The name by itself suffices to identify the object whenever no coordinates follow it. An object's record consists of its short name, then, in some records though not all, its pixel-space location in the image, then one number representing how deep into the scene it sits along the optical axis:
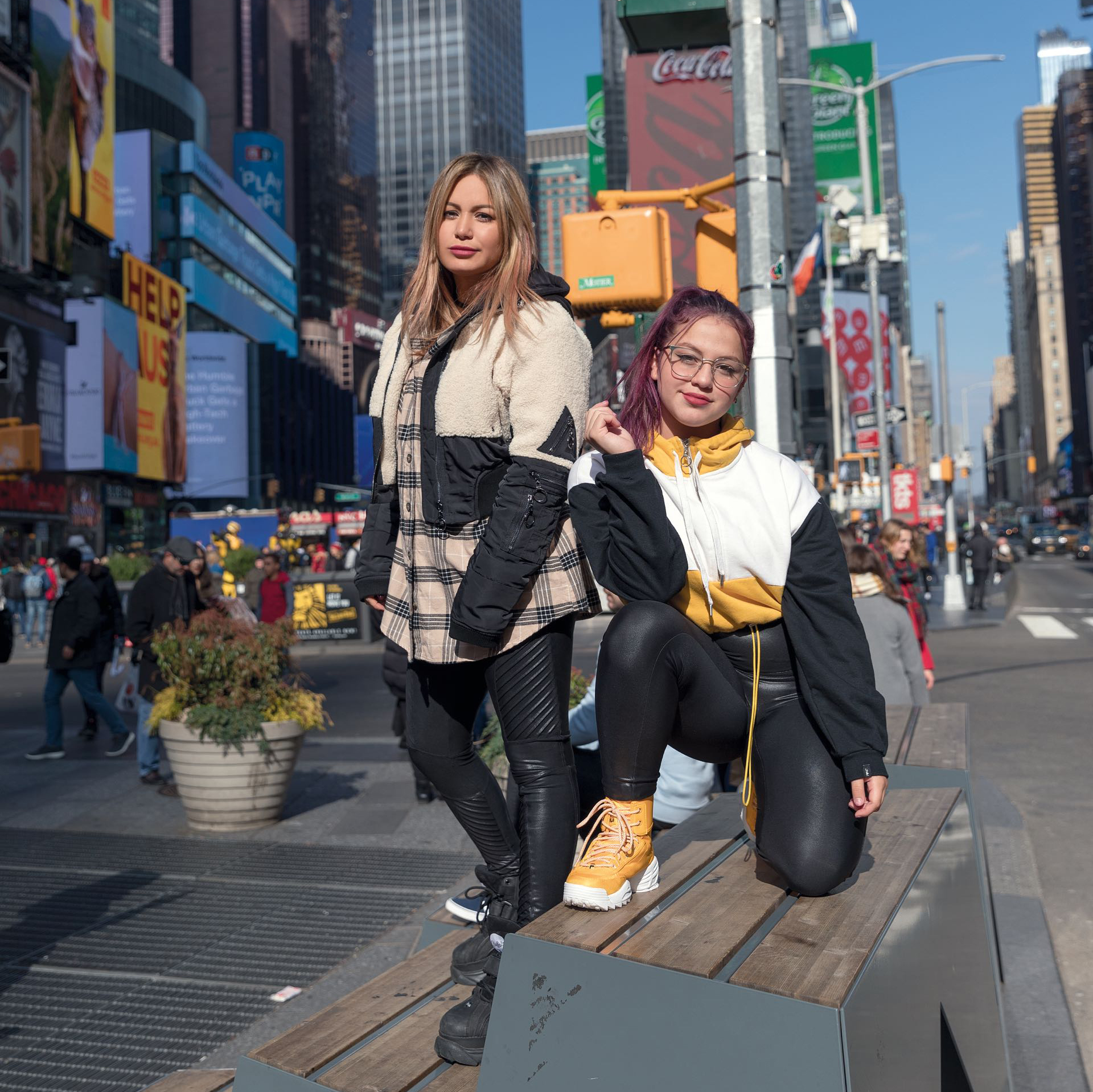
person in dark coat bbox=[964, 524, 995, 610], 23.73
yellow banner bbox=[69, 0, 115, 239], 47.09
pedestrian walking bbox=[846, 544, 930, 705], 6.48
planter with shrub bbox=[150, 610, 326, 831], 6.40
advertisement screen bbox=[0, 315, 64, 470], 43.91
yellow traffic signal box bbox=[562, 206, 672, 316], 5.72
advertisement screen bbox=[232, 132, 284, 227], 113.94
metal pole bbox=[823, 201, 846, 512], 39.64
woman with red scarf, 9.88
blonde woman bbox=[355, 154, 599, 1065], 2.43
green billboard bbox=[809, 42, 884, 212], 50.66
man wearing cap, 8.57
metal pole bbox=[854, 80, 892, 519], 23.20
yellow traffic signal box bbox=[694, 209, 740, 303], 6.25
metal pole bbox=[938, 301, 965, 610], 24.95
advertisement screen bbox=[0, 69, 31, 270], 39.62
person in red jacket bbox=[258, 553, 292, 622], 14.20
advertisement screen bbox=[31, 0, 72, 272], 42.97
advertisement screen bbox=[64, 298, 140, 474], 52.84
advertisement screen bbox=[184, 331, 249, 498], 75.38
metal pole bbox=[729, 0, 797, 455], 5.85
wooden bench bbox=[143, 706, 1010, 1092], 1.70
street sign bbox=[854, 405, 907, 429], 22.63
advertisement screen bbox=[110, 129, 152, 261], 73.06
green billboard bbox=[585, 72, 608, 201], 70.00
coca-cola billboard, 38.78
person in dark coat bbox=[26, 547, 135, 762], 9.77
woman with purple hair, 2.28
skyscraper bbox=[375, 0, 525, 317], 196.25
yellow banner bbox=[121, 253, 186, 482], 60.16
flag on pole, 32.66
